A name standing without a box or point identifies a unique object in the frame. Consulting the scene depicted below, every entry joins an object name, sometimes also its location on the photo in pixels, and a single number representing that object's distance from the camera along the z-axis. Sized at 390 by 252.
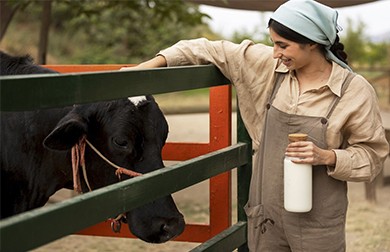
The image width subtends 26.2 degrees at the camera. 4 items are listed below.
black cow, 3.15
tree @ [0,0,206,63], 7.21
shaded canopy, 6.99
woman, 3.09
